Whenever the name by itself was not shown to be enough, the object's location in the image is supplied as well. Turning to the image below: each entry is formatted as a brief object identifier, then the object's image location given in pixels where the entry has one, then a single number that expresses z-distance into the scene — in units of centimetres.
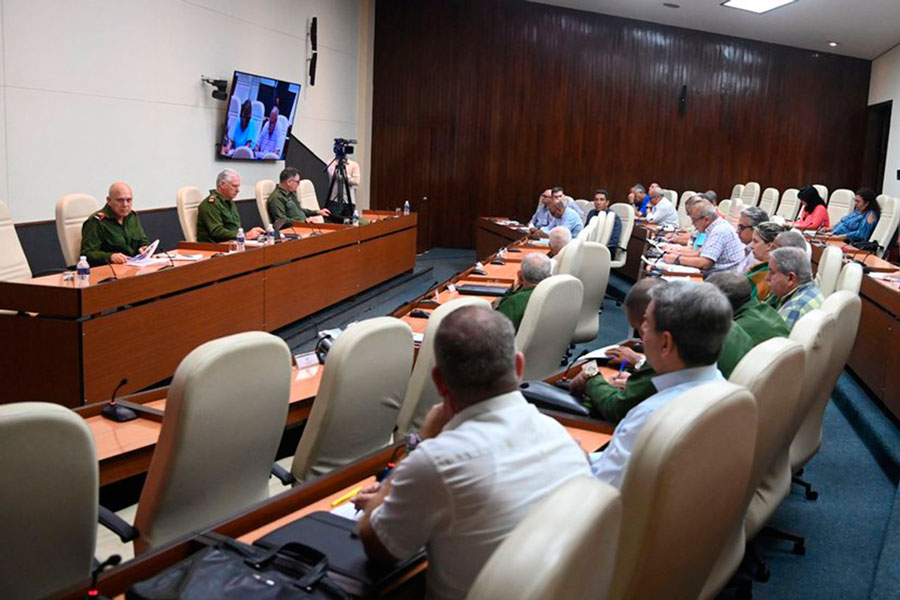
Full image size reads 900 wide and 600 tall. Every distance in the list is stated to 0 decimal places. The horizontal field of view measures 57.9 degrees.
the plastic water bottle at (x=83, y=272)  422
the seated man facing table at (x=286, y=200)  827
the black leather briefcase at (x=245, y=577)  135
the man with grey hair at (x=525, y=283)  403
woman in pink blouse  1011
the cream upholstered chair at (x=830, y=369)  307
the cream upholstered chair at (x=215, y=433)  203
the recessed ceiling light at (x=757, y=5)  1080
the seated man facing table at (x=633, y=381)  257
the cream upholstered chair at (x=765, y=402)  203
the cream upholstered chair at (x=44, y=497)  168
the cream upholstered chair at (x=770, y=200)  1309
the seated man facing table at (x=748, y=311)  322
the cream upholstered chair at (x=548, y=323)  364
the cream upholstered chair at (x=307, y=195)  947
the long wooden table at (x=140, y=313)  396
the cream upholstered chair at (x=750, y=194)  1323
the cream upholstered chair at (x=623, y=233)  925
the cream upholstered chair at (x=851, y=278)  451
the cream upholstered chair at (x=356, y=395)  238
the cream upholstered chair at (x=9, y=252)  494
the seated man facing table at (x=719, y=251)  626
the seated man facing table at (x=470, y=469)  145
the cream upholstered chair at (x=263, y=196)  829
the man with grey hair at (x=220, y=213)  679
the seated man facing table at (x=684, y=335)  214
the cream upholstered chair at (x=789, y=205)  1301
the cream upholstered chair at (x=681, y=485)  145
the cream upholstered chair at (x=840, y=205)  1206
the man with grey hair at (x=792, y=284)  384
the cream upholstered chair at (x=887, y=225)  966
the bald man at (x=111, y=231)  541
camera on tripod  1016
